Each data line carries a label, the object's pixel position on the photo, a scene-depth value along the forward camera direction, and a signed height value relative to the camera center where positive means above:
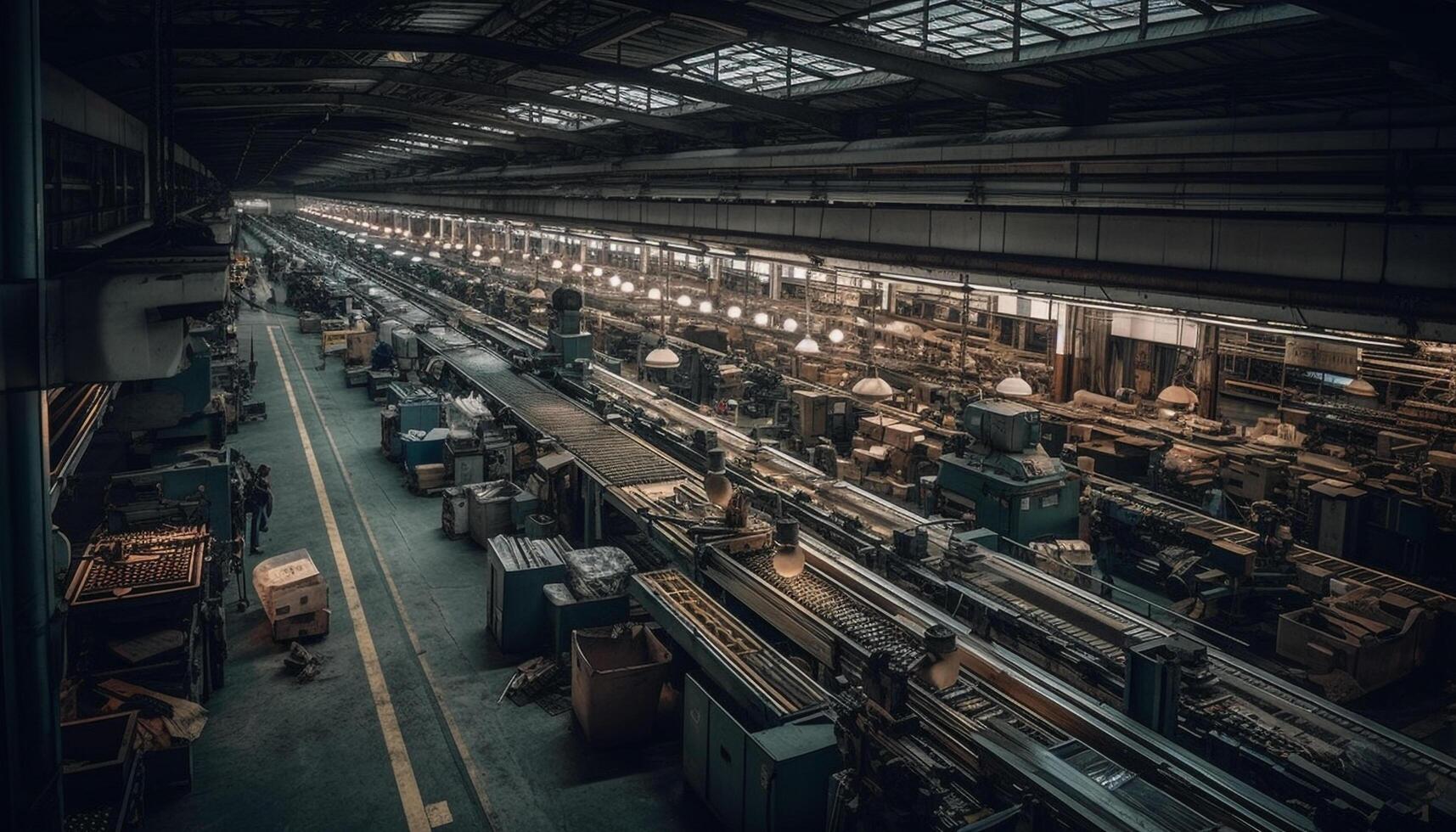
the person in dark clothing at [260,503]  10.73 -2.56
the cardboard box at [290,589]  8.38 -2.85
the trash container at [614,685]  6.78 -2.98
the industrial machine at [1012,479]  9.47 -1.75
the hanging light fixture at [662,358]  11.77 -0.65
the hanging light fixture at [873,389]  10.77 -0.89
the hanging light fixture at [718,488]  7.55 -1.53
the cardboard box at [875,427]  14.39 -1.83
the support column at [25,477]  3.30 -0.78
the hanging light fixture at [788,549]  6.05 -1.64
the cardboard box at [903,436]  13.66 -1.86
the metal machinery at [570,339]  13.89 -0.51
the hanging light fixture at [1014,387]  11.25 -0.84
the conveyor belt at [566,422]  9.30 -1.52
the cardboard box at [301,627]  8.45 -3.22
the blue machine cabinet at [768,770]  5.03 -2.77
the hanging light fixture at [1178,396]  13.28 -1.04
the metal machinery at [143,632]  6.53 -2.76
